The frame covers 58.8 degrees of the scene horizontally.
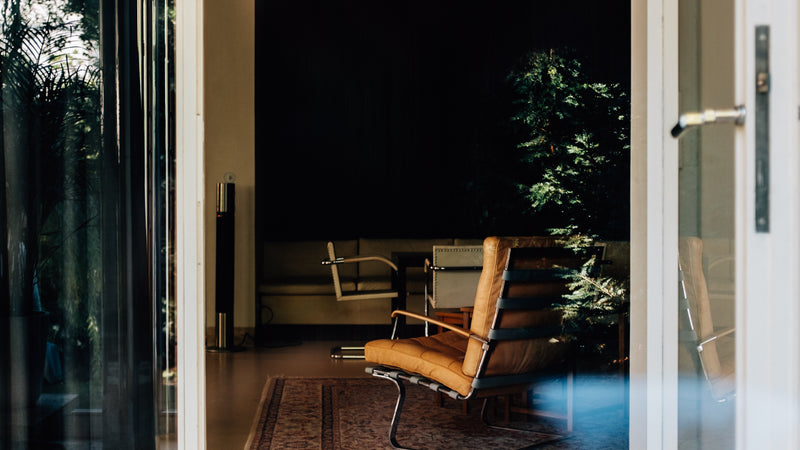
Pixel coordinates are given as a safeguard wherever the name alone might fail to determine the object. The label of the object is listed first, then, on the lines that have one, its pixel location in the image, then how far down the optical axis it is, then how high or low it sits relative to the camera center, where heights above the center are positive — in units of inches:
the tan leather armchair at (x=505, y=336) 120.6 -20.3
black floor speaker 228.2 -15.3
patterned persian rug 132.4 -41.4
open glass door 54.6 -0.9
